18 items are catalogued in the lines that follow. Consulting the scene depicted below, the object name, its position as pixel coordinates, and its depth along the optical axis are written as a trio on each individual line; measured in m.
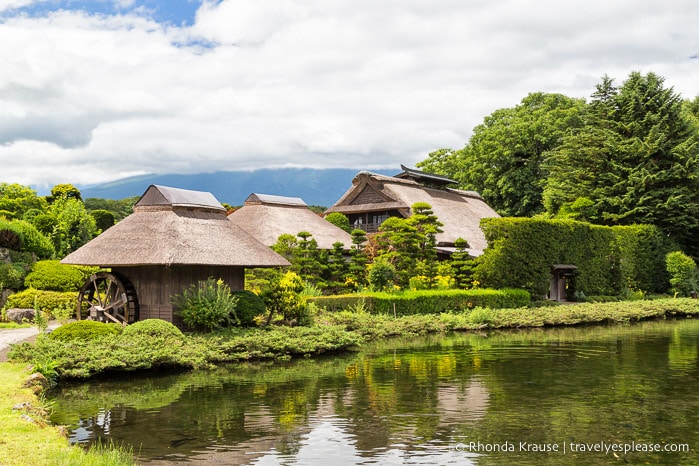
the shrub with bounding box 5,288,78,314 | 26.38
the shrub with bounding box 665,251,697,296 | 42.06
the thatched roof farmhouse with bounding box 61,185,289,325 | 22.55
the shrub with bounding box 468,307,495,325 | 29.16
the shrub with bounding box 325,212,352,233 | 43.41
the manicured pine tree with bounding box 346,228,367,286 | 34.22
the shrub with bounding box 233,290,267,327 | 22.97
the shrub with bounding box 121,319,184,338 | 19.21
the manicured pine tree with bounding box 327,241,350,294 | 34.38
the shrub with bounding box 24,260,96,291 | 27.66
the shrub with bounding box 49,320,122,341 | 18.06
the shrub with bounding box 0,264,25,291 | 27.02
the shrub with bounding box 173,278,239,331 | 21.81
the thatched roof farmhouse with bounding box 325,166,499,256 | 43.97
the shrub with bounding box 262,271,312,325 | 24.14
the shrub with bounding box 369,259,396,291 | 30.78
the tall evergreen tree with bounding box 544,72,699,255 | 43.28
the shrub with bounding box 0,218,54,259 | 29.22
